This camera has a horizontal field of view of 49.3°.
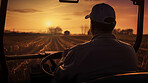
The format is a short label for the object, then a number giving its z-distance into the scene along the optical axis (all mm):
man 1374
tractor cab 919
